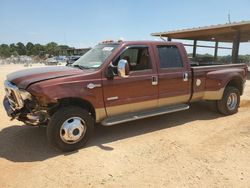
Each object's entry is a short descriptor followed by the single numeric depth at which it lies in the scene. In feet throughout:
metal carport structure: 38.45
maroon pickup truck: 10.22
